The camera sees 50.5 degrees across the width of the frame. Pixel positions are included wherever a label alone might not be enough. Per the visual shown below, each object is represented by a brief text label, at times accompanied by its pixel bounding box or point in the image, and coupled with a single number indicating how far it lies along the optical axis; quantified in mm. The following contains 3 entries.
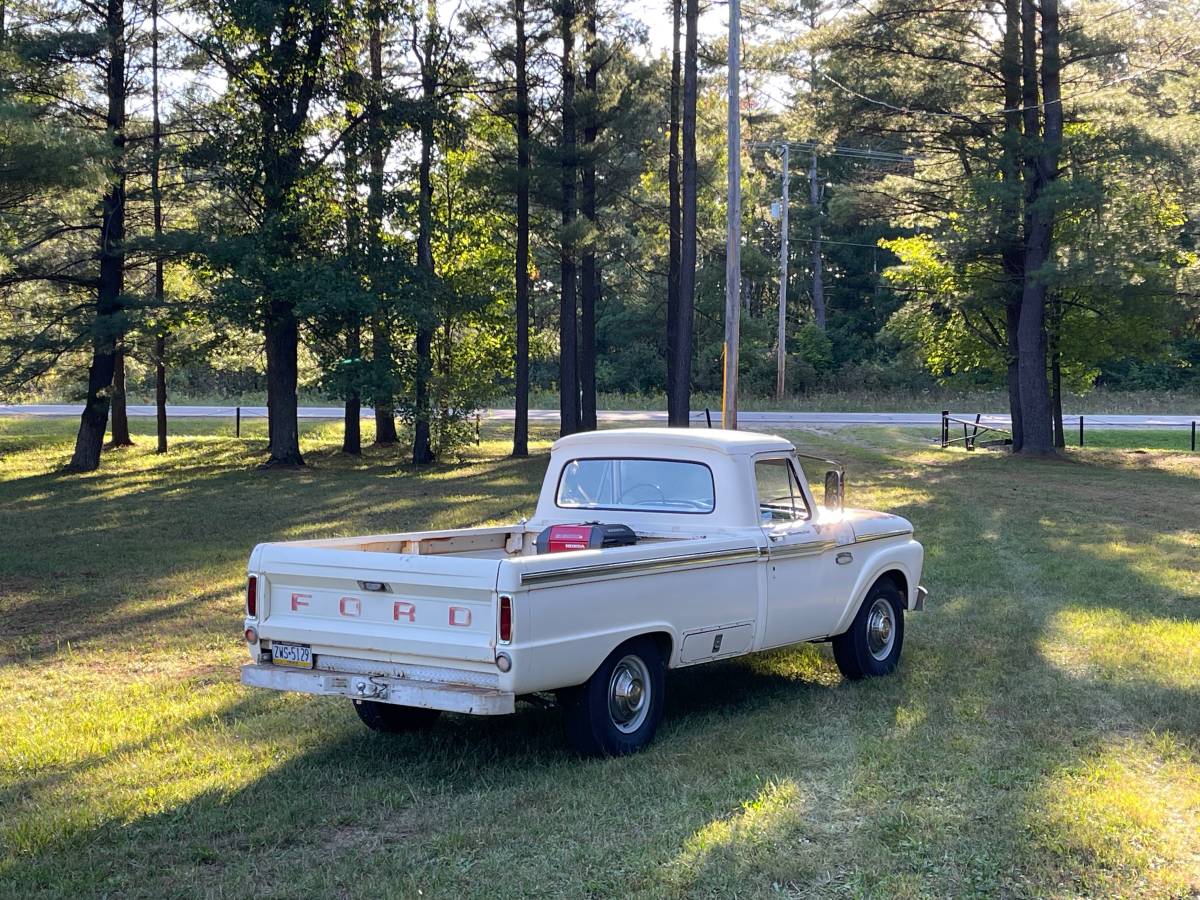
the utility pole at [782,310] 51469
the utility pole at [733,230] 21188
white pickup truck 6430
